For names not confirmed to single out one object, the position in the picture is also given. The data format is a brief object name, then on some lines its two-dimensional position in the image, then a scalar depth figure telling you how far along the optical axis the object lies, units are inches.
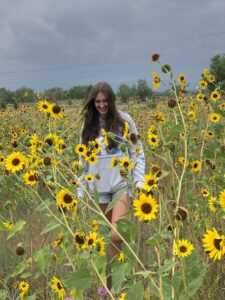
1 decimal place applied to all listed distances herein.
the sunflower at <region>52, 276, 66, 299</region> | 73.7
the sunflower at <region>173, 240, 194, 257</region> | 58.8
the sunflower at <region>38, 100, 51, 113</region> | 94.5
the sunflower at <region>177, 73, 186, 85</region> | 118.7
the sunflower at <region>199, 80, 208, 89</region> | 128.8
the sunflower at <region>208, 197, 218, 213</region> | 83.4
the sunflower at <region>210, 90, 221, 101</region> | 111.6
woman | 122.3
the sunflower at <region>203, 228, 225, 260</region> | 52.4
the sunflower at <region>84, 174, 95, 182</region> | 99.3
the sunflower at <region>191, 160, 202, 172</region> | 105.6
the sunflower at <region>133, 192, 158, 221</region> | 57.2
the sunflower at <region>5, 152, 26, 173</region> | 86.9
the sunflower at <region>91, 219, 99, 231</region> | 80.7
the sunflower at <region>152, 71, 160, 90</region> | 94.7
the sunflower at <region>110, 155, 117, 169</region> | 79.8
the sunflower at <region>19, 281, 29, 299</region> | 89.9
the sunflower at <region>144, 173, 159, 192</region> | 58.6
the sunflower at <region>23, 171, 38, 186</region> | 78.5
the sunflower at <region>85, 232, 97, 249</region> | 63.4
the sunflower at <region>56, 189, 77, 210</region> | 70.6
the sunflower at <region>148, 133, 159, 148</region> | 96.1
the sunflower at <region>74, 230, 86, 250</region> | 62.8
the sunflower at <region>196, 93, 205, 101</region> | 121.6
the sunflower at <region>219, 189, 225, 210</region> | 58.8
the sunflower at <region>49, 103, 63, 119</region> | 93.3
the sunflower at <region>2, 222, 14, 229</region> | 81.5
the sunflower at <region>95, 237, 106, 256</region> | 66.5
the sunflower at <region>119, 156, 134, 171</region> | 75.8
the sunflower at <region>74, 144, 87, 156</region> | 95.5
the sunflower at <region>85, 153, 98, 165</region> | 91.0
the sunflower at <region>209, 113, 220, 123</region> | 111.3
